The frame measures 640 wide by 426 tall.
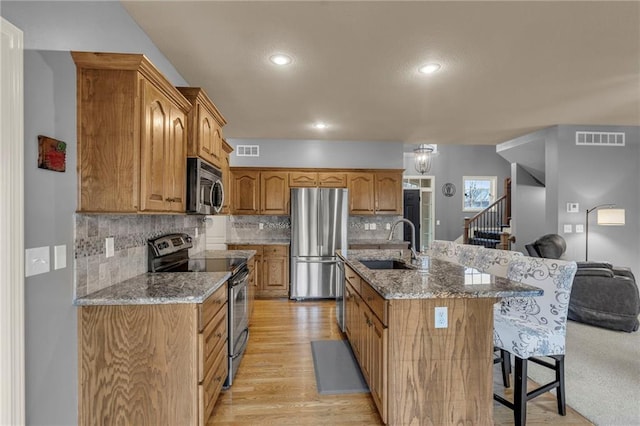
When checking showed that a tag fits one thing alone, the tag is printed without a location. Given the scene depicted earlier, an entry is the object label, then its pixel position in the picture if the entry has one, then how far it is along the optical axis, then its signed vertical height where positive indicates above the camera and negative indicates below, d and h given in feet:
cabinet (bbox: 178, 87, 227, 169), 7.99 +2.28
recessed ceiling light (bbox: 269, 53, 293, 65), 8.54 +4.21
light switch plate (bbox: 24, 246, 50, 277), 4.39 -0.76
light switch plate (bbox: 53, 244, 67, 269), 4.91 -0.77
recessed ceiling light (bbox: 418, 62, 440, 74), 8.98 +4.18
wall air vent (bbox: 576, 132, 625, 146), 15.56 +3.62
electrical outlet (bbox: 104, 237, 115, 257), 6.29 -0.78
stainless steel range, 7.93 -1.60
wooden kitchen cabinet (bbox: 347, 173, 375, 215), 17.48 +0.95
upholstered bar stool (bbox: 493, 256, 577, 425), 6.21 -2.43
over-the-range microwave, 7.88 +0.58
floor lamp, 14.49 -0.31
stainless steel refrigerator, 15.70 -1.39
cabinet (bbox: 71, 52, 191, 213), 5.45 +1.37
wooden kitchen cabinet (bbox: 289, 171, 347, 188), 17.31 +1.71
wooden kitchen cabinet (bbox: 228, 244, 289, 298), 16.29 -3.18
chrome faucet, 9.16 -1.33
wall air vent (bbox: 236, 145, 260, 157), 17.99 +3.45
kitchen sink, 9.78 -1.69
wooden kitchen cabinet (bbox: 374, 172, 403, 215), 17.69 +0.84
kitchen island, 5.85 -2.74
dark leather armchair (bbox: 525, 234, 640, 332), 11.37 -3.30
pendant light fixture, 21.85 +3.63
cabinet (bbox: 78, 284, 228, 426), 5.38 -2.72
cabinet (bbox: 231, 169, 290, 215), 17.20 +0.97
